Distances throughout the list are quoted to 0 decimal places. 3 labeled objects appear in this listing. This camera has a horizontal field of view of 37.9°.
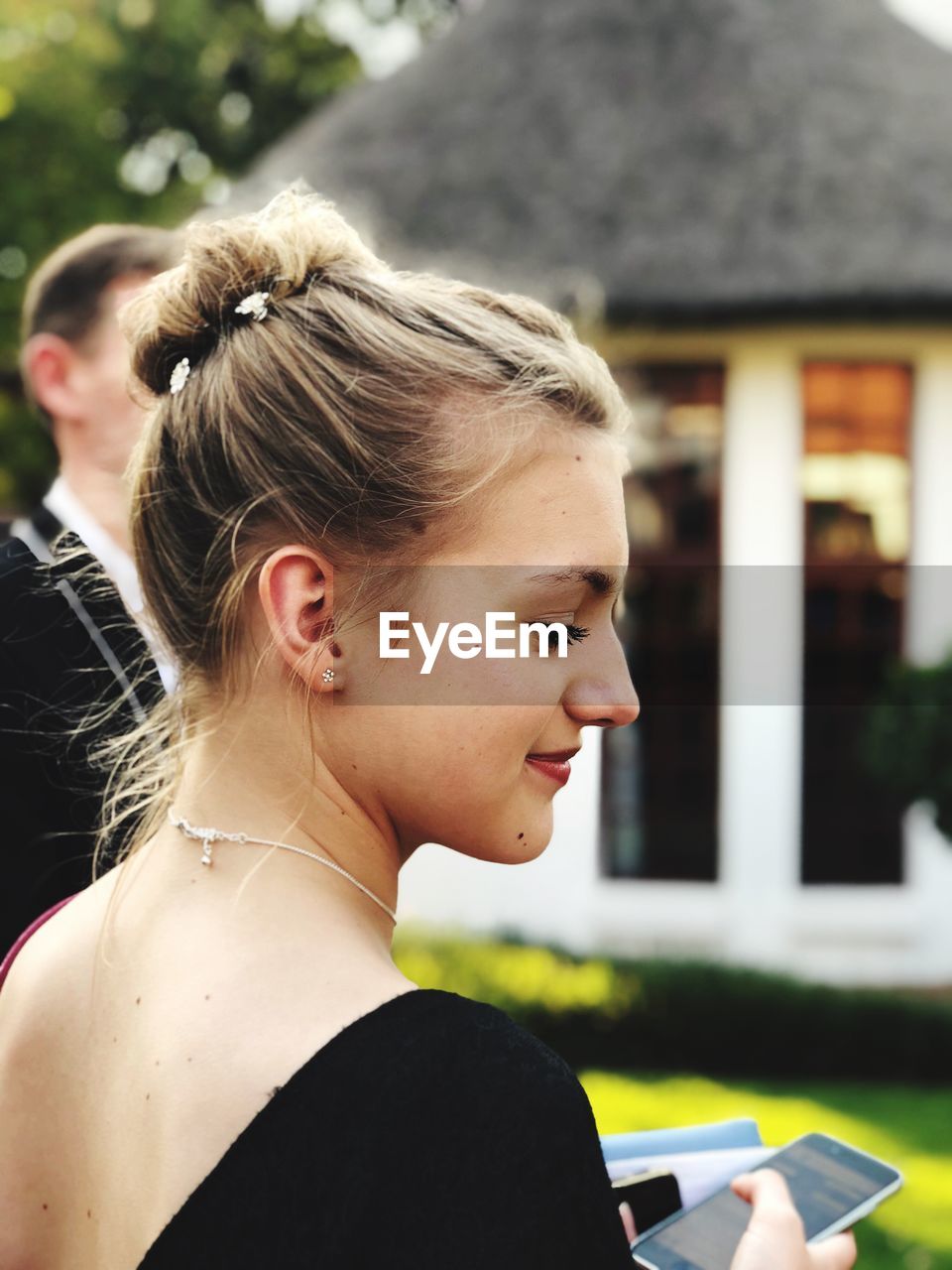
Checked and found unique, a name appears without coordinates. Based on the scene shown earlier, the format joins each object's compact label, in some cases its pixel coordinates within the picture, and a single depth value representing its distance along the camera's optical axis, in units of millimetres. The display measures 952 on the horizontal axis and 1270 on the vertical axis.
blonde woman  1089
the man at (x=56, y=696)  2189
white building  9117
